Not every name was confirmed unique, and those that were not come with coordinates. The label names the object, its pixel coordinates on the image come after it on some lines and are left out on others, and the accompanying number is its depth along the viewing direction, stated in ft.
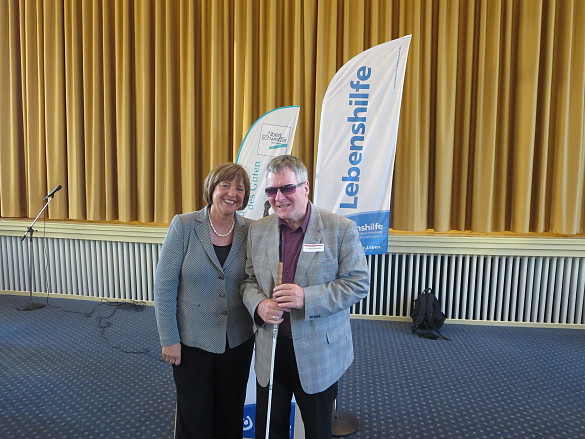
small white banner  11.95
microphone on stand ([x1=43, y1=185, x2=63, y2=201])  15.75
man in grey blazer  5.12
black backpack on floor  13.60
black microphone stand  15.69
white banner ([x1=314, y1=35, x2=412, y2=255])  11.12
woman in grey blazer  5.62
